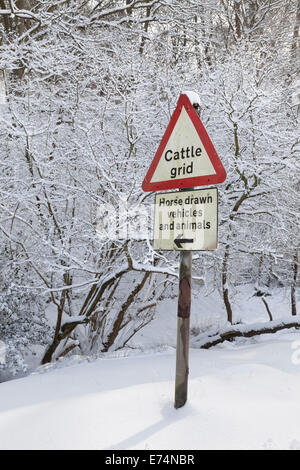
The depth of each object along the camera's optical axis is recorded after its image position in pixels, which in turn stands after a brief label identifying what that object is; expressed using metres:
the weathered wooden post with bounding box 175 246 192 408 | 2.40
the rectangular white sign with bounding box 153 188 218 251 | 2.21
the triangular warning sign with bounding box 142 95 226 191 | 2.28
